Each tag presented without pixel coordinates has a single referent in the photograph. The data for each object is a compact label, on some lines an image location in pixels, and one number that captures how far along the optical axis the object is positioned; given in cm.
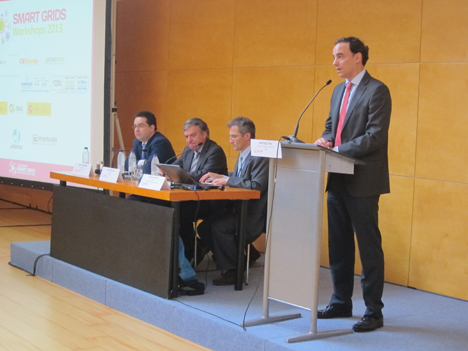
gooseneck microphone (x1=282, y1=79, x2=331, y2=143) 273
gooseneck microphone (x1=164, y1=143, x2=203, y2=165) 446
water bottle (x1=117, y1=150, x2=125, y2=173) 428
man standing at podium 283
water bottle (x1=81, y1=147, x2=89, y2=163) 454
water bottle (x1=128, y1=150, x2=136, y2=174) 426
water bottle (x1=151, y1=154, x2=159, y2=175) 399
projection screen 576
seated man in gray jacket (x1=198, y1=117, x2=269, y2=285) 375
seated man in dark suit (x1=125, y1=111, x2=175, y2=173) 457
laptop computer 353
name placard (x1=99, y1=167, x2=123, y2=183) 386
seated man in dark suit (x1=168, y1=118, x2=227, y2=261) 407
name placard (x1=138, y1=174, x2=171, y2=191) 342
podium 269
